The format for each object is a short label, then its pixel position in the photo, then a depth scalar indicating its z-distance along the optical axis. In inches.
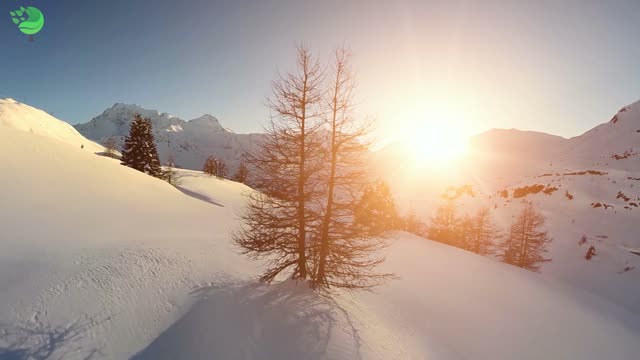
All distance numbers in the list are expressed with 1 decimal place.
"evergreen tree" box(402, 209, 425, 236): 2096.5
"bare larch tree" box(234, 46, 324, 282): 346.6
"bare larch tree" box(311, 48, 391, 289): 353.4
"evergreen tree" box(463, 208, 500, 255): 1390.3
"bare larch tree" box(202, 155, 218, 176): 3267.7
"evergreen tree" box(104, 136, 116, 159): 2397.9
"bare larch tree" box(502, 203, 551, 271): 1195.3
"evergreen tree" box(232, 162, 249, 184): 2989.7
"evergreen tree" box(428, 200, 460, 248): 1535.3
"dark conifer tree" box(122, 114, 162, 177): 1557.3
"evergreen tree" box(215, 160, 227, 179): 3692.9
